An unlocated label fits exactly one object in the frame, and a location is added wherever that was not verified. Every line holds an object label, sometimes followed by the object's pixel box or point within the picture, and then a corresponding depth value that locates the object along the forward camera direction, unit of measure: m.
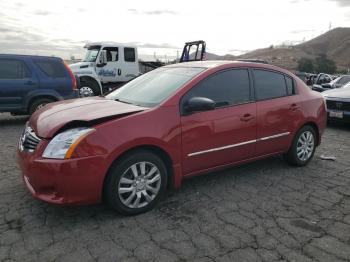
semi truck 13.72
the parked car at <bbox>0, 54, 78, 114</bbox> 8.12
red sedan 3.16
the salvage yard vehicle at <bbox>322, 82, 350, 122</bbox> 8.12
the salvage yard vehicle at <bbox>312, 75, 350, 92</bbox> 10.12
